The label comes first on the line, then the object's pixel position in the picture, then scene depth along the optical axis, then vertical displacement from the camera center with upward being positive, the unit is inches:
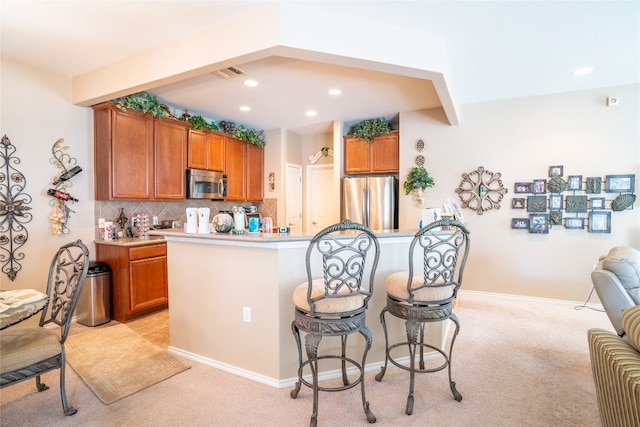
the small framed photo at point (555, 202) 156.9 +2.3
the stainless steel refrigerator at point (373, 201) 184.2 +3.8
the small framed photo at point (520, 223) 162.7 -9.1
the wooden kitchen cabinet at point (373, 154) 190.9 +34.5
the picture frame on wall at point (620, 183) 144.6 +11.2
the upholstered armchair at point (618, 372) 43.4 -26.7
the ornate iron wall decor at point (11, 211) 115.8 -0.7
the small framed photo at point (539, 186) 159.0 +10.9
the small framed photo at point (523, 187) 161.2 +10.5
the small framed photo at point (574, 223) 153.3 -8.7
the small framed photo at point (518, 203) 162.7 +1.9
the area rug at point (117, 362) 86.0 -50.6
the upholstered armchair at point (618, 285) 74.0 -19.8
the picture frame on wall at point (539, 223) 159.2 -8.9
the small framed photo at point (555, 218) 156.9 -6.1
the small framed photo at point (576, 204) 152.0 +1.1
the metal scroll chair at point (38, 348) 64.2 -32.0
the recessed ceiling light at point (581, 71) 129.0 +59.2
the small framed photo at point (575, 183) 152.8 +11.9
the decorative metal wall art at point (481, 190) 167.2 +9.4
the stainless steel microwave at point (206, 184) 170.2 +14.3
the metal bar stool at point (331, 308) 66.4 -23.4
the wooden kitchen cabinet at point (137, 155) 136.2 +26.2
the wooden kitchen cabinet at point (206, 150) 172.2 +34.9
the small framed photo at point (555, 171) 155.9 +18.6
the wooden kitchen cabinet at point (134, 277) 132.3 -31.3
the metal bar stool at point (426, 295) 74.8 -23.1
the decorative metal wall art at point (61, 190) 128.7 +8.3
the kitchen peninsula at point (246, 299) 85.8 -28.2
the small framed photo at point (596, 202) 149.2 +2.0
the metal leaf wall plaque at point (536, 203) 158.7 +1.5
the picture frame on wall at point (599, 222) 148.5 -7.9
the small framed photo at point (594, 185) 149.4 +10.6
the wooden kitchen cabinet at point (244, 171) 199.5 +26.2
